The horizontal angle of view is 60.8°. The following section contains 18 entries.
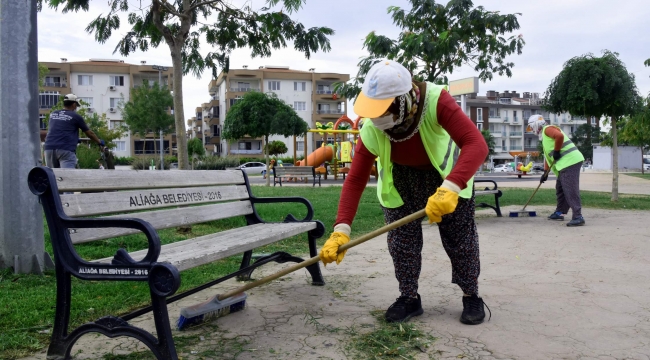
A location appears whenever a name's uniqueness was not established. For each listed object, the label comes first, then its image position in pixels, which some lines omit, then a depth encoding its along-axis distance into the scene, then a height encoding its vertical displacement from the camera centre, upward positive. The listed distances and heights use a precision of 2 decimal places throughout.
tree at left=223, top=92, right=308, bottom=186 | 20.42 +1.25
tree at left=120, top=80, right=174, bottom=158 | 38.22 +3.03
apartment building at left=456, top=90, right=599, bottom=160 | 85.81 +4.94
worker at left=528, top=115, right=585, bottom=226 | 7.83 -0.21
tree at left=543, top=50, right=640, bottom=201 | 10.63 +1.17
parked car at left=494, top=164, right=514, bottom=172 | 57.31 -2.08
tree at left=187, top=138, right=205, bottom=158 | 51.81 +0.56
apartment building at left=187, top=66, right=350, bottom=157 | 68.31 +7.56
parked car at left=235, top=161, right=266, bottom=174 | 45.94 -1.29
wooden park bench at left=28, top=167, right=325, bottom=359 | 2.44 -0.45
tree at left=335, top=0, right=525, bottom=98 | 10.98 +2.36
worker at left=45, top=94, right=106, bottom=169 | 7.30 +0.27
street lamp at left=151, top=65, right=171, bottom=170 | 44.01 +7.07
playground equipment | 21.29 +0.01
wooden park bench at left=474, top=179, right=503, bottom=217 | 8.72 -0.69
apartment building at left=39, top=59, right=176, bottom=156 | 61.28 +8.26
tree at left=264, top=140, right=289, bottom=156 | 47.81 +0.41
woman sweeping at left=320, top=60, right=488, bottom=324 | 2.85 -0.12
